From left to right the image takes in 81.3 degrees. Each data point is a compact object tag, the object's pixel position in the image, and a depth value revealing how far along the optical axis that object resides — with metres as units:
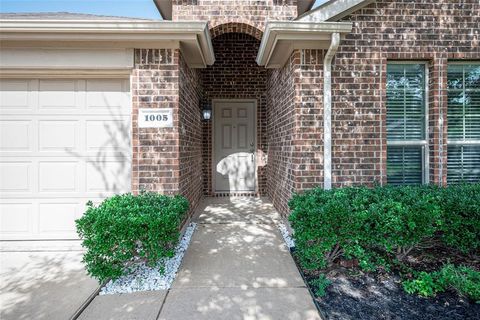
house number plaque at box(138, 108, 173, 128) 3.71
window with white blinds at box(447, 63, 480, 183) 4.07
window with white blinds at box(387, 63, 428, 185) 4.05
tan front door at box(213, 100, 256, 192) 7.03
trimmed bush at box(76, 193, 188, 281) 2.68
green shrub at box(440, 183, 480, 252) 3.04
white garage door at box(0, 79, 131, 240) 3.86
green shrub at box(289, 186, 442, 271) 2.85
